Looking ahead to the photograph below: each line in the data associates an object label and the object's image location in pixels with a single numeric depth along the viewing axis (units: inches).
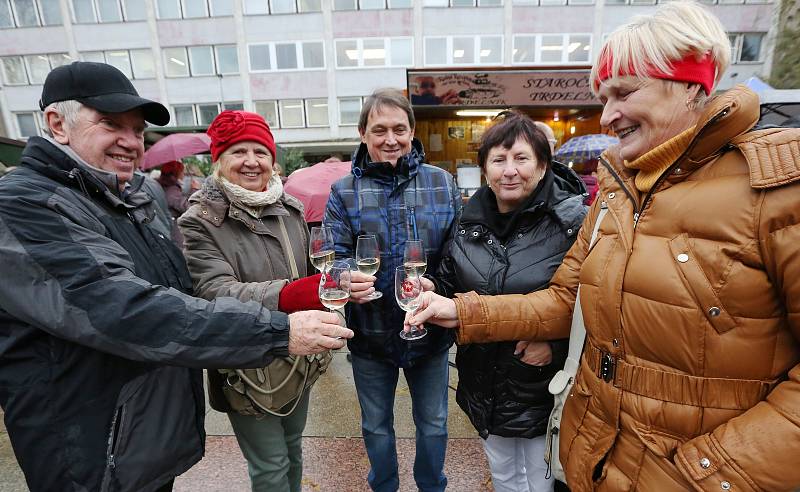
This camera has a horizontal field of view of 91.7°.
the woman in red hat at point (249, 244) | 79.5
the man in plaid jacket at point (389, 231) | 94.3
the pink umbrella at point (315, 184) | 223.5
